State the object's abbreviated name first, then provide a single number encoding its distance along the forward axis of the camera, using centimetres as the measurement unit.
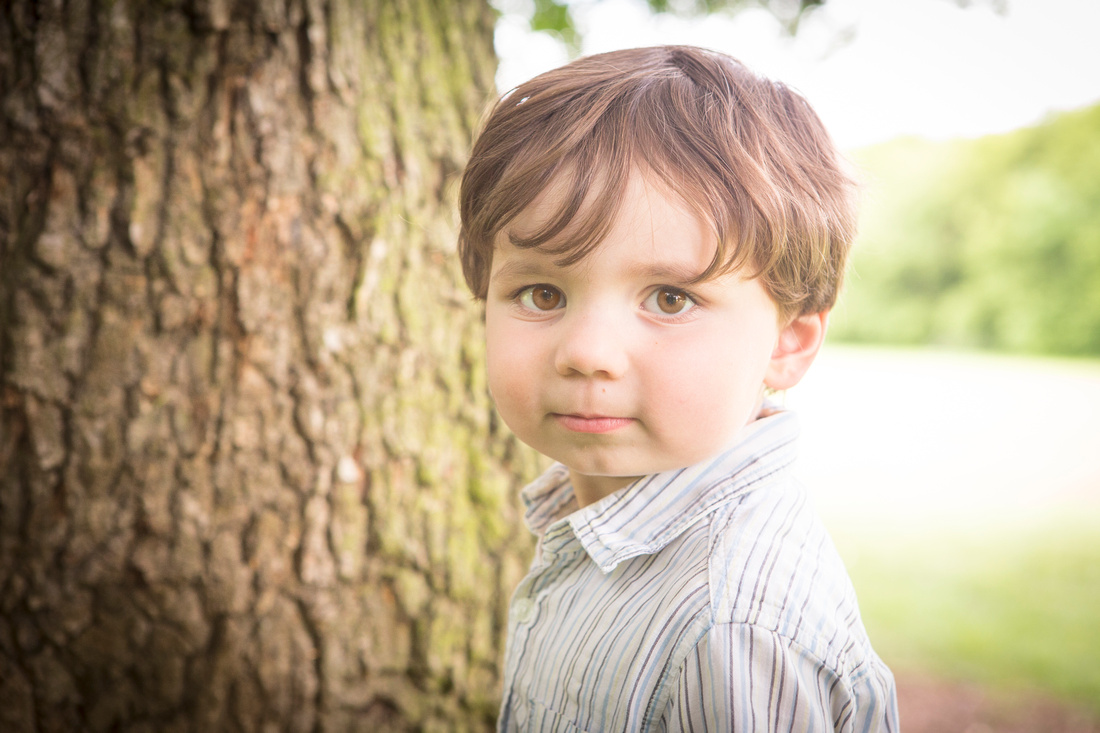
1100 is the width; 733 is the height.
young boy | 64
